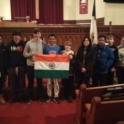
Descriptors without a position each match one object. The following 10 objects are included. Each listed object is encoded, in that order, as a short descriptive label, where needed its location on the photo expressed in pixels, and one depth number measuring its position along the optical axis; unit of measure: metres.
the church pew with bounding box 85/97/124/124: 2.05
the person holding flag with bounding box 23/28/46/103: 3.79
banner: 8.73
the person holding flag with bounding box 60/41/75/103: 3.87
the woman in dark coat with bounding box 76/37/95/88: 3.78
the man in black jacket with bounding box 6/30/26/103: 3.83
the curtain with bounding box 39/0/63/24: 9.80
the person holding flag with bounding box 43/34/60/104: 3.85
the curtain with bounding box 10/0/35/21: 9.70
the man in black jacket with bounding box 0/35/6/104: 3.85
